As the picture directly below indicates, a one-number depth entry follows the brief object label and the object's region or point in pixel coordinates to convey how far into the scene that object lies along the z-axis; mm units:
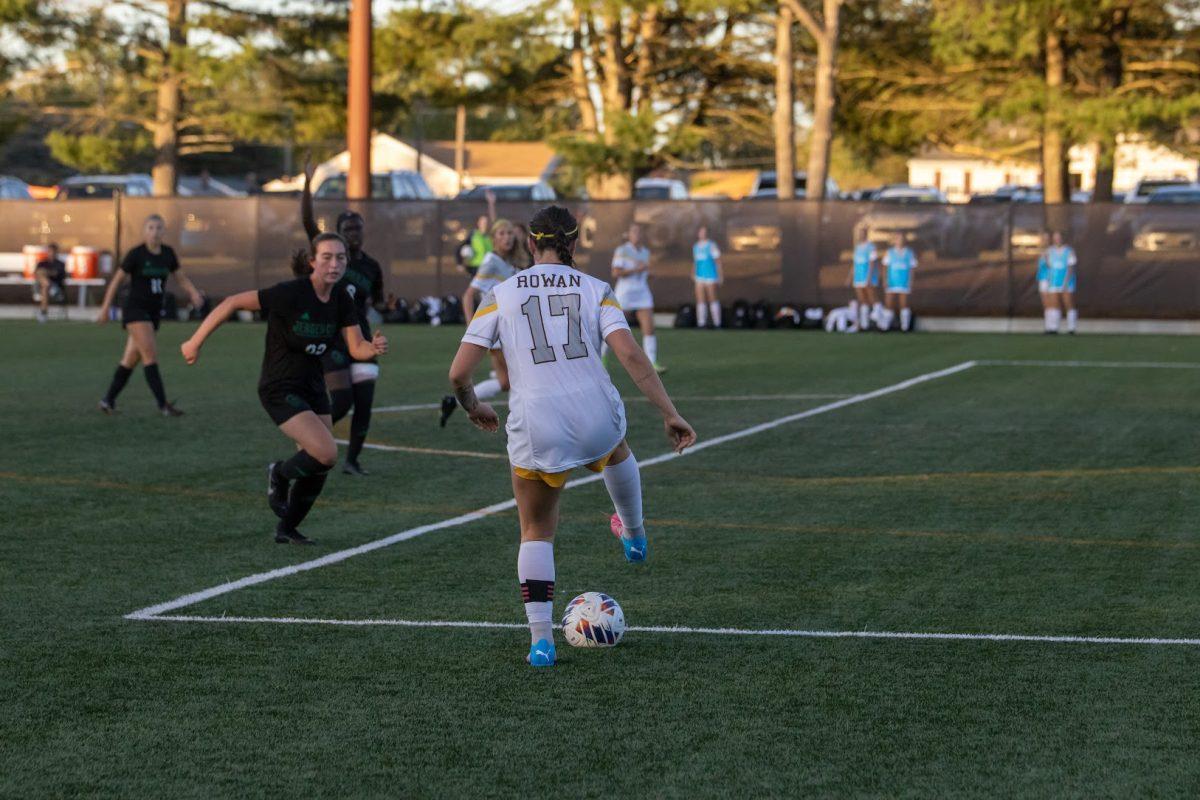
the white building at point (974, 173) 97500
